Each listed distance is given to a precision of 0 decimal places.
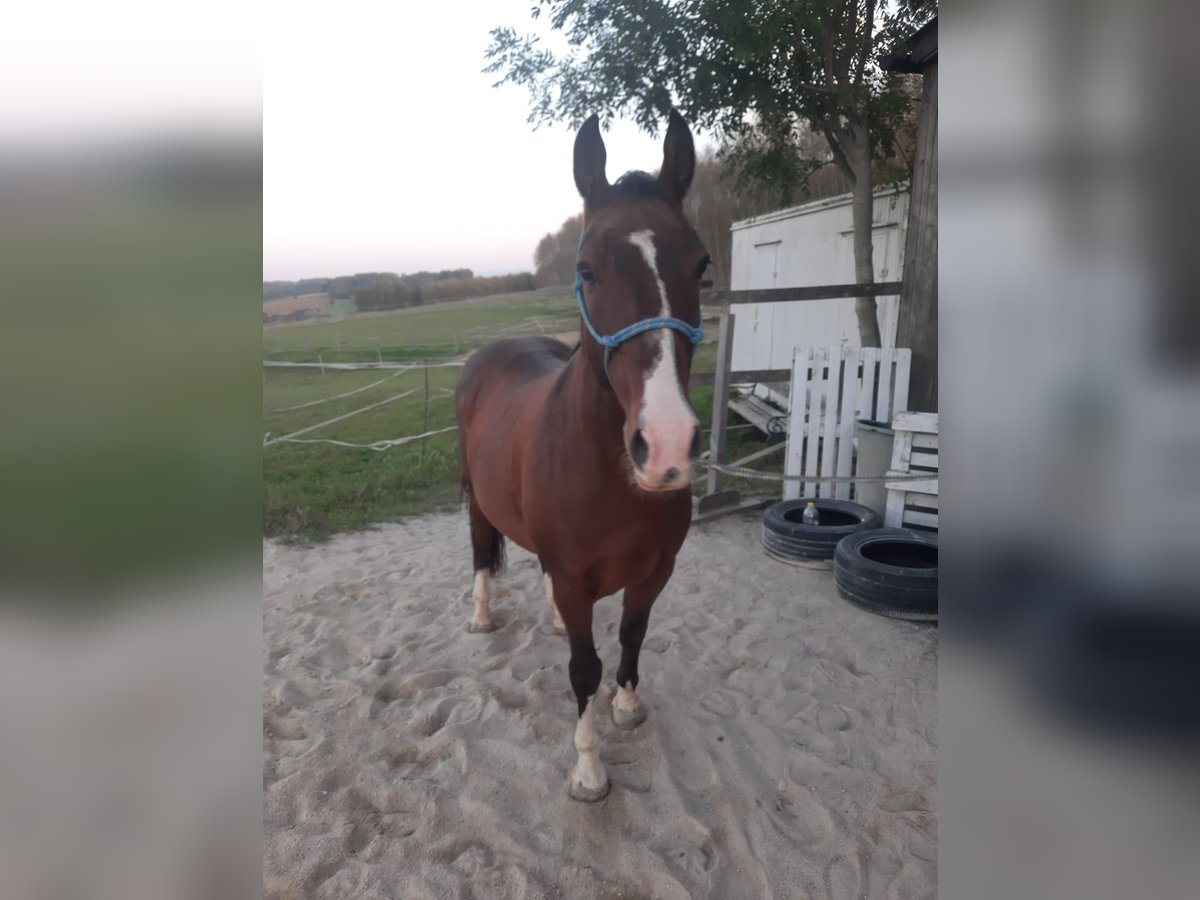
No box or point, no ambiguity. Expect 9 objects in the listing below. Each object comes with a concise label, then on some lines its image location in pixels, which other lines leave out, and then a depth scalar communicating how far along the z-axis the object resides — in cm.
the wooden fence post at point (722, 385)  464
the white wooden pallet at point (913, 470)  388
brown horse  144
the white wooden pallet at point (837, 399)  448
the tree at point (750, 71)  379
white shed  558
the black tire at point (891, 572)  320
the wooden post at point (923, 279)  419
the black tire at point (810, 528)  387
